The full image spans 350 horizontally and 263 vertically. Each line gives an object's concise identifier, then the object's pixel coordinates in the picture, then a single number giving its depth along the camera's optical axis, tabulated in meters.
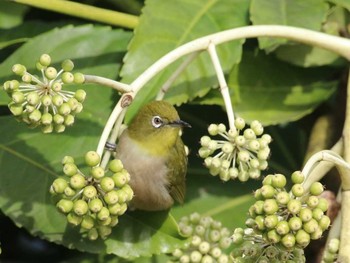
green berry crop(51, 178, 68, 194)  4.07
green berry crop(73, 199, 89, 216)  4.01
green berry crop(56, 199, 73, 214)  4.06
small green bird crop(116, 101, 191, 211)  5.35
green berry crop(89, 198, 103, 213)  3.98
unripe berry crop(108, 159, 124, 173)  4.10
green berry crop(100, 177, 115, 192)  3.99
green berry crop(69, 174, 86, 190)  3.99
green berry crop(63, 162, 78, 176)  4.05
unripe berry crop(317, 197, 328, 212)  3.92
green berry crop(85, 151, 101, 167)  4.01
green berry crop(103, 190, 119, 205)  4.00
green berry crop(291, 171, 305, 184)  3.90
